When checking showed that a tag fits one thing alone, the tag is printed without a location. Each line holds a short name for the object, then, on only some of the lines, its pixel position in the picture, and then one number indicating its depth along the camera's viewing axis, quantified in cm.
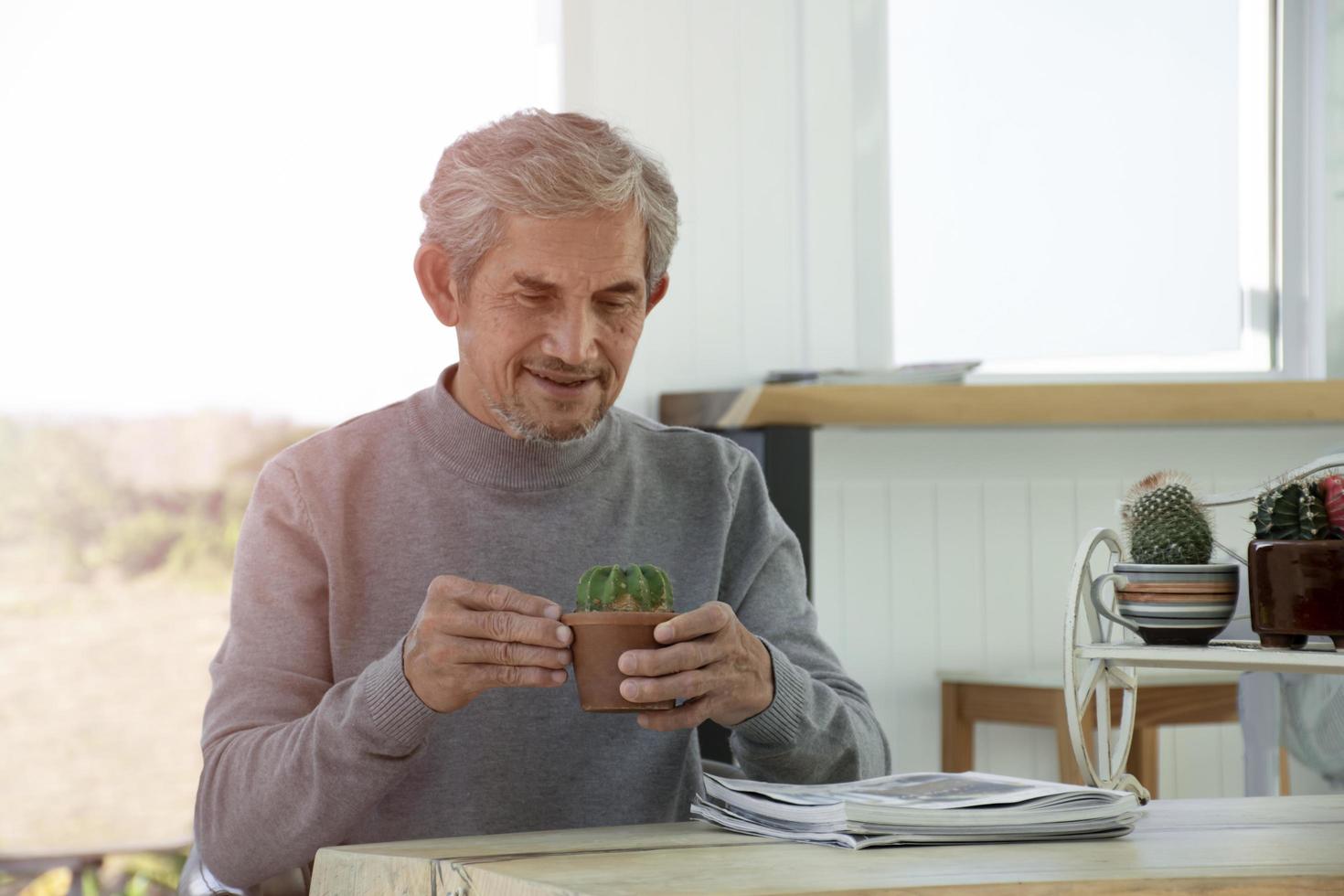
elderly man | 222
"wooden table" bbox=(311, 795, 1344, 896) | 187
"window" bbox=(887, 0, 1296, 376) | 406
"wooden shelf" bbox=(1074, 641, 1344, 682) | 203
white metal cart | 206
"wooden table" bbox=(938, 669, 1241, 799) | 354
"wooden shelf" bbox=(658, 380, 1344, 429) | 331
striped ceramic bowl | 213
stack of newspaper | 198
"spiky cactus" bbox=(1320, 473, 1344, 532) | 206
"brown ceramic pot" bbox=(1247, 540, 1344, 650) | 204
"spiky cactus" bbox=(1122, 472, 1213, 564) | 217
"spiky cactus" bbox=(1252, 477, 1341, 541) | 206
